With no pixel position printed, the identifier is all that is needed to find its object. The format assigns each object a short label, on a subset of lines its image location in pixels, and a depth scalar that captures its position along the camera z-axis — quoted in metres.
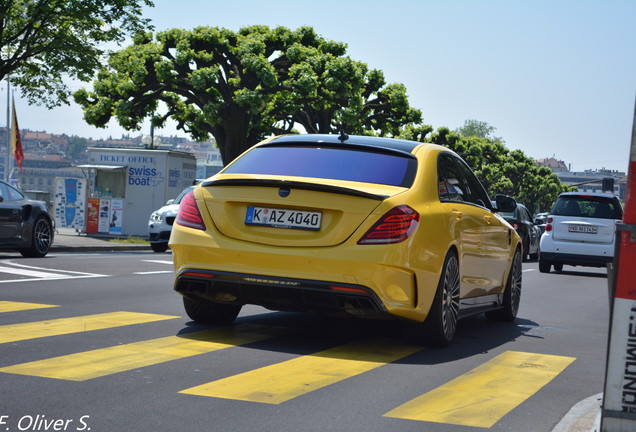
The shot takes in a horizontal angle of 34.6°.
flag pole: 50.94
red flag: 44.53
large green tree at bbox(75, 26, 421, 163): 39.31
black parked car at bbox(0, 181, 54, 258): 17.22
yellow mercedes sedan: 6.88
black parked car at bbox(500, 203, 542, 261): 27.73
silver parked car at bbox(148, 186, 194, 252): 25.32
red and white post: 4.17
